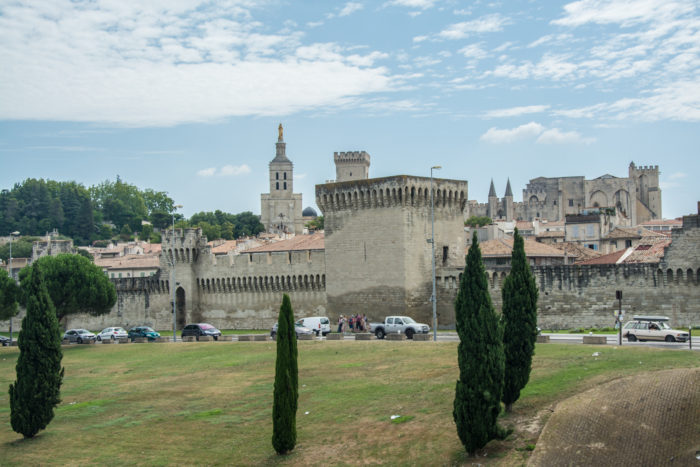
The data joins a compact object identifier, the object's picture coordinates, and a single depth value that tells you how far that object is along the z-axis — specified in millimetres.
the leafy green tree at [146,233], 194025
